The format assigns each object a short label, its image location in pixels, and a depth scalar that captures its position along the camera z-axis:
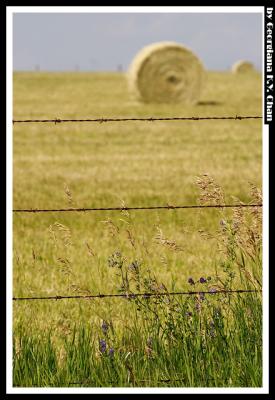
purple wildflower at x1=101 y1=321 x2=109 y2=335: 7.60
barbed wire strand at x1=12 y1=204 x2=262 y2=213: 7.69
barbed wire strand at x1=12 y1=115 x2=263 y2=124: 8.31
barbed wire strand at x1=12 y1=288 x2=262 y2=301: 7.61
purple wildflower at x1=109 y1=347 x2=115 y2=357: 7.38
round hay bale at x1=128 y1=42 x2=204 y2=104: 46.78
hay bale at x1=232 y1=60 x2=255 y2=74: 96.00
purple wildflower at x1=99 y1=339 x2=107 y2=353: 7.41
